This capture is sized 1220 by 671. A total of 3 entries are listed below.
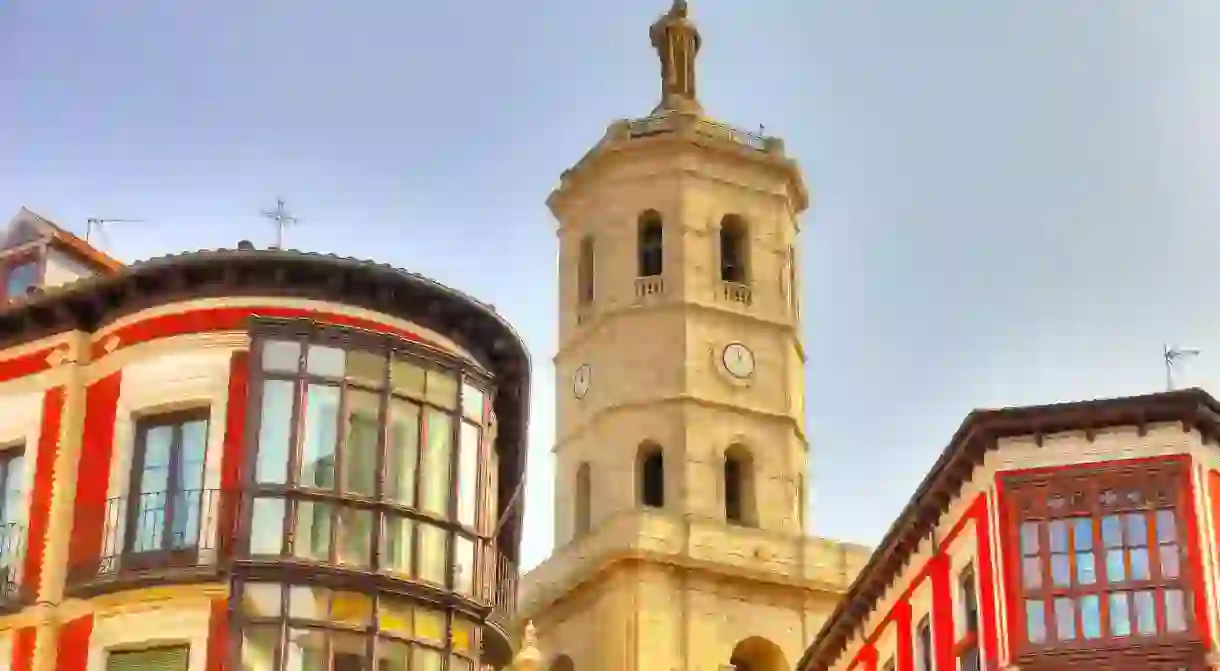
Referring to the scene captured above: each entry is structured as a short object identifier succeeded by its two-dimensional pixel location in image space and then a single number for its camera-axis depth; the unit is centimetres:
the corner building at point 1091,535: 3550
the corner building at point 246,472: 2992
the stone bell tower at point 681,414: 6009
